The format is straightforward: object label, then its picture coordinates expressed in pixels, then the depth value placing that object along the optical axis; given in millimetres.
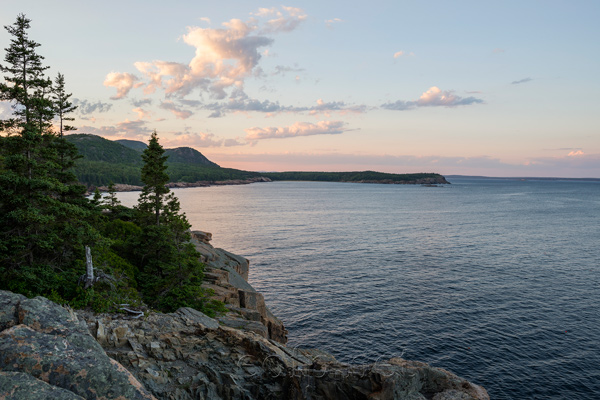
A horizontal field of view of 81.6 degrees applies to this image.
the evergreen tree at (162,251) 28062
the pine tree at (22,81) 22500
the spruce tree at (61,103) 35219
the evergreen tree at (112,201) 50734
